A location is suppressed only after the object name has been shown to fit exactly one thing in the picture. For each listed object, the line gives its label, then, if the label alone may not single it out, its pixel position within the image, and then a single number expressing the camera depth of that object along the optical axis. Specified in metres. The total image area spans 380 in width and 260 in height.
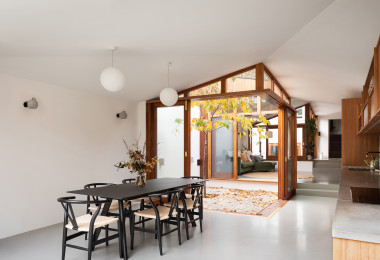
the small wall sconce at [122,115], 6.12
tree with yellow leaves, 7.47
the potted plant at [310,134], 12.57
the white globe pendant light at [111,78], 3.55
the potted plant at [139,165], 4.05
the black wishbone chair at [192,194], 4.82
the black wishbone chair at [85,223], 3.11
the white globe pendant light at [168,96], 4.74
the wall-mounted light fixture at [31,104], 4.37
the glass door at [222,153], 9.82
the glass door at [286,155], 7.15
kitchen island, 1.49
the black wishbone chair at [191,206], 4.24
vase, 4.21
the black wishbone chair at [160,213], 3.63
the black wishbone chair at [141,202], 4.43
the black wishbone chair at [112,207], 4.16
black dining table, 3.40
